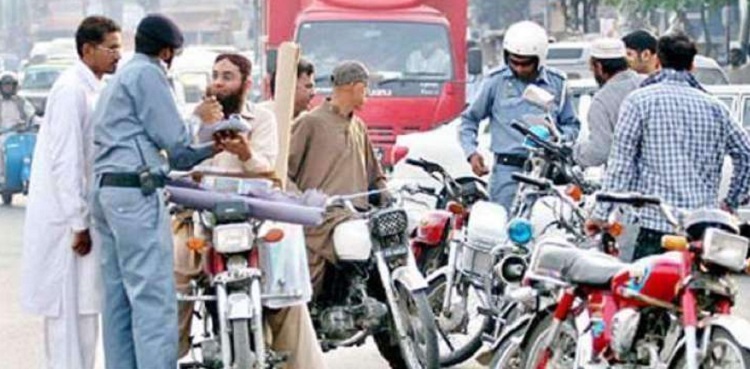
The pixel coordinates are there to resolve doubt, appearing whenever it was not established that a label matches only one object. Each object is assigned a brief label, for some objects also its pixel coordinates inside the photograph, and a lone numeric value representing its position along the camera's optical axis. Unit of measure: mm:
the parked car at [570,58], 38272
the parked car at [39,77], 40719
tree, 46344
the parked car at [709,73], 31481
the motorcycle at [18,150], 24922
